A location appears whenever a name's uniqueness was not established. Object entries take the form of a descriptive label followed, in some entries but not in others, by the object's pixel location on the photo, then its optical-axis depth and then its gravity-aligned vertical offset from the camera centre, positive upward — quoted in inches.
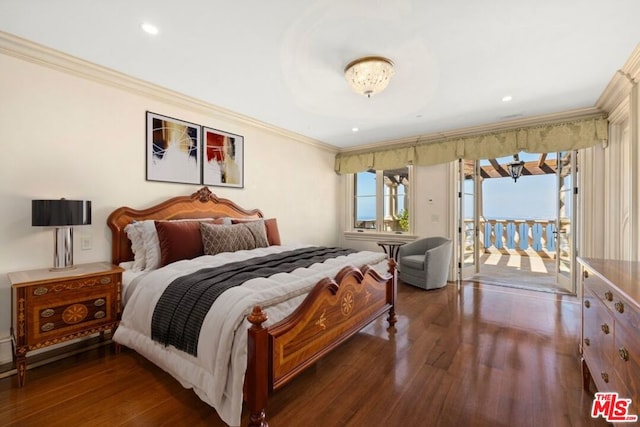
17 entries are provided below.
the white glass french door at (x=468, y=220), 177.9 -4.4
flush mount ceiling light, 92.0 +47.9
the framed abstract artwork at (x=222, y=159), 136.8 +27.9
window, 205.3 +9.8
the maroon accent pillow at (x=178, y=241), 98.9 -10.6
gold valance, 137.6 +40.3
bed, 56.6 -24.9
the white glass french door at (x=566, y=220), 147.0 -3.6
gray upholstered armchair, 160.1 -30.6
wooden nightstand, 71.6 -26.4
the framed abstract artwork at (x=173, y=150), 116.5 +27.9
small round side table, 186.1 -23.3
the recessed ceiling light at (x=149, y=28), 78.6 +53.1
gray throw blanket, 64.1 -21.4
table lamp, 80.5 -2.2
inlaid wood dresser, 44.5 -22.2
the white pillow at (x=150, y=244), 97.7 -11.6
